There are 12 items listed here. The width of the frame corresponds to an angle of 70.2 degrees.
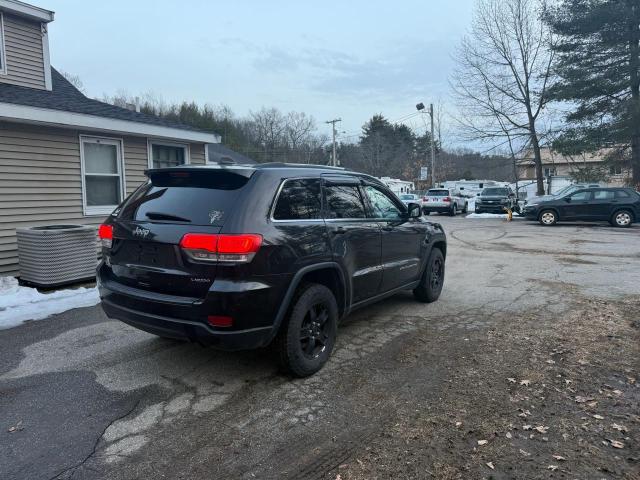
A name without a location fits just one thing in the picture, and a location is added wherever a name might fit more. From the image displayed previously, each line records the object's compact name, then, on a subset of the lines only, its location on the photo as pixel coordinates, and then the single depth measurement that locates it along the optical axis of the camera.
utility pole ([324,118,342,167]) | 53.41
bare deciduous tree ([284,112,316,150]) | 61.81
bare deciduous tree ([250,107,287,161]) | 60.02
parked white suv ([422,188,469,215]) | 27.08
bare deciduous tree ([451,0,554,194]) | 28.22
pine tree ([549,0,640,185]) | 23.47
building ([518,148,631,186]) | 26.58
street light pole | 35.87
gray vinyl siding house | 7.74
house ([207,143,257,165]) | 27.18
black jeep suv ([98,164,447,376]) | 3.29
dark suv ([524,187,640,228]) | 18.70
